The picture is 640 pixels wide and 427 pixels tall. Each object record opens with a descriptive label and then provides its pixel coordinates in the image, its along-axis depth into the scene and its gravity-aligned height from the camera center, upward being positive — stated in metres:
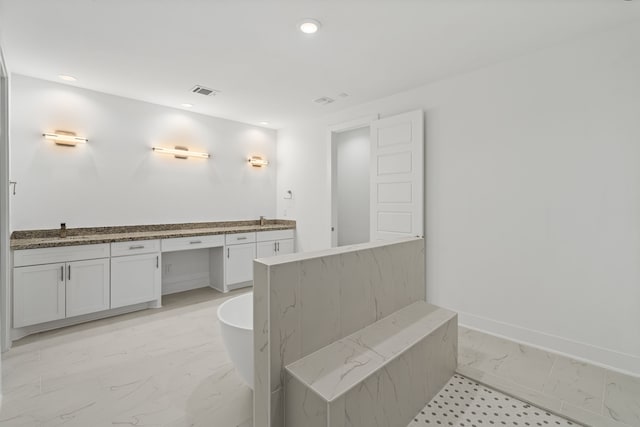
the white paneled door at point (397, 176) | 3.27 +0.44
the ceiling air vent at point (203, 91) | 3.38 +1.45
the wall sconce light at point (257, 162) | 4.95 +0.88
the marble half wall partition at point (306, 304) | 1.35 -0.48
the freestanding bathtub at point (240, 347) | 1.74 -0.81
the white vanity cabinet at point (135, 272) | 3.23 -0.68
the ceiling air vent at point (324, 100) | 3.73 +1.46
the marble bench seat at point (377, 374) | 1.25 -0.78
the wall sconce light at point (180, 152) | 4.01 +0.86
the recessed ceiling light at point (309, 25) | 2.13 +1.39
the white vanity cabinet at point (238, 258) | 4.11 -0.64
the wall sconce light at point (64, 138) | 3.23 +0.84
